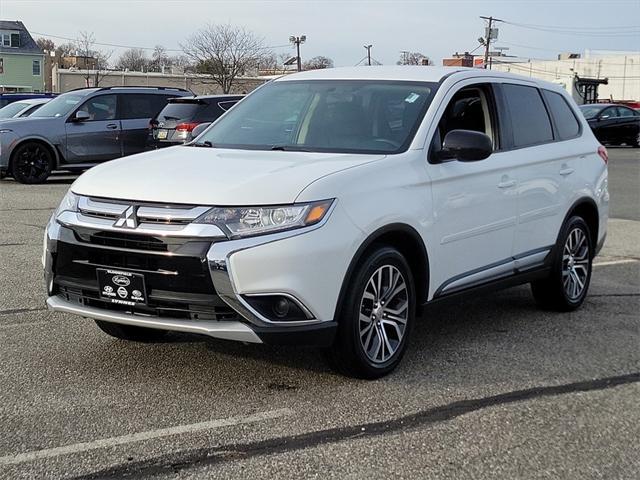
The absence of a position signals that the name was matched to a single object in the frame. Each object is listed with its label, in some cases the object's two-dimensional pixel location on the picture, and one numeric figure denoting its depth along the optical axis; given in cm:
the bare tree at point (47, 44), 10394
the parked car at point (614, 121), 3061
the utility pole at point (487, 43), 6750
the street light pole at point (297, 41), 7032
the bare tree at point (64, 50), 9006
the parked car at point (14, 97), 2841
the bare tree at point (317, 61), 7531
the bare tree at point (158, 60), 9606
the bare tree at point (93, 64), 6631
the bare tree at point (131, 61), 9775
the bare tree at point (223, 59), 6059
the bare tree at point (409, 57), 7407
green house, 7938
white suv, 423
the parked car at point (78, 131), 1566
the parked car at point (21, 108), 1816
